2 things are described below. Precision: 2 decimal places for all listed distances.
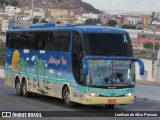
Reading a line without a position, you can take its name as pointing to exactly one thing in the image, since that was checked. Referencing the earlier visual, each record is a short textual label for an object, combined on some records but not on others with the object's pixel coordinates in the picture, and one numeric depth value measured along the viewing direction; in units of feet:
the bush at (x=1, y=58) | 247.60
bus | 62.64
